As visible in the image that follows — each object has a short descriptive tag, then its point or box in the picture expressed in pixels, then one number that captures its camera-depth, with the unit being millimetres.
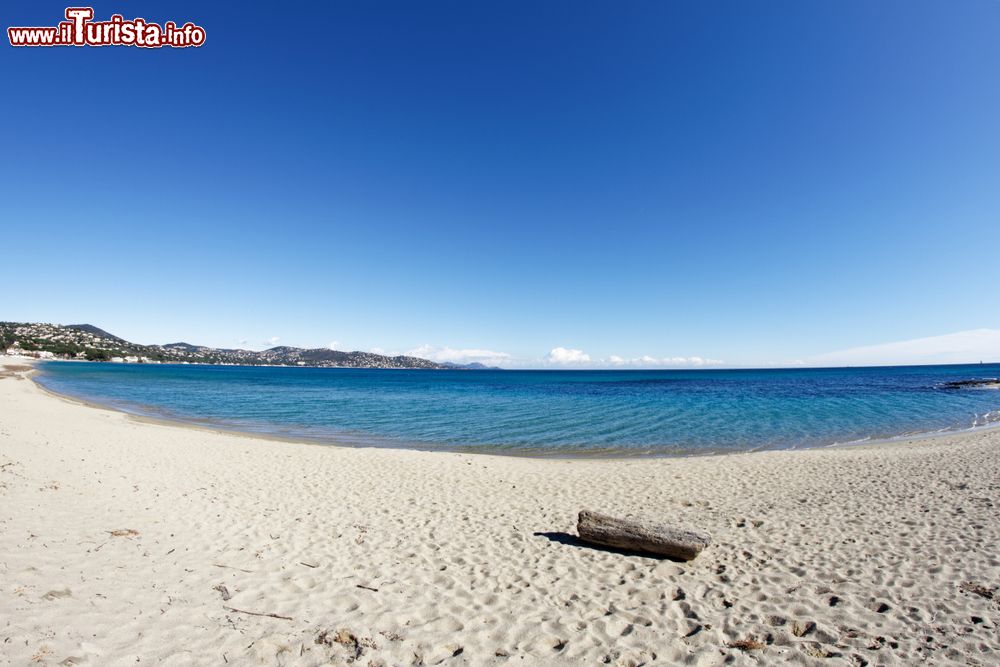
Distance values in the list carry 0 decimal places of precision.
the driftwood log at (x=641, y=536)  7656
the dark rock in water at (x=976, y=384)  63922
